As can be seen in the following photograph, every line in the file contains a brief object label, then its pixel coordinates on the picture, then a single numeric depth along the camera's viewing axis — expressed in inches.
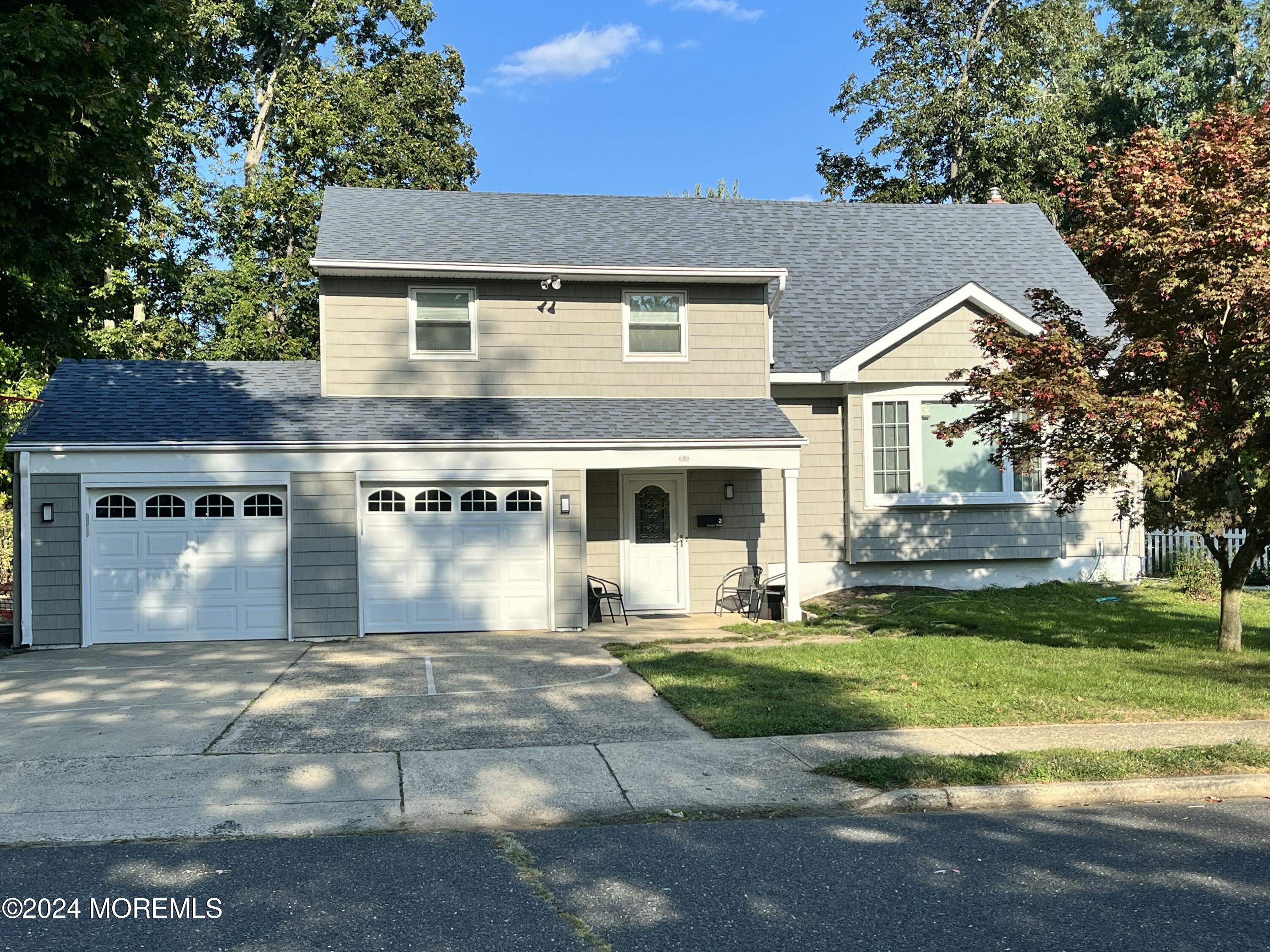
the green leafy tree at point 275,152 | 1118.4
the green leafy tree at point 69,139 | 383.2
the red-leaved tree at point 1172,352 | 410.0
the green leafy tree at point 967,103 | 1284.4
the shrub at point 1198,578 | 693.9
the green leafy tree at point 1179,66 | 1505.9
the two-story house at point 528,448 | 585.0
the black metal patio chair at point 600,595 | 660.1
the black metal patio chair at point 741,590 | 682.2
